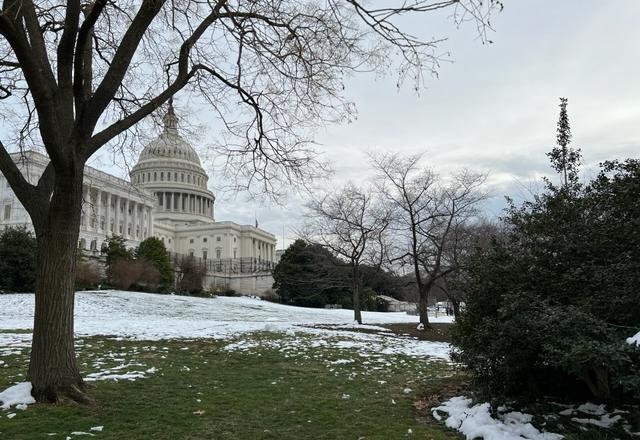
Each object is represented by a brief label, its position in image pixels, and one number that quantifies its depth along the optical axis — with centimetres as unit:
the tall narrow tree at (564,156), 870
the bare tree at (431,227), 2378
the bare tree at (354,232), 2750
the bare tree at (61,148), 649
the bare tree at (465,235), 2420
